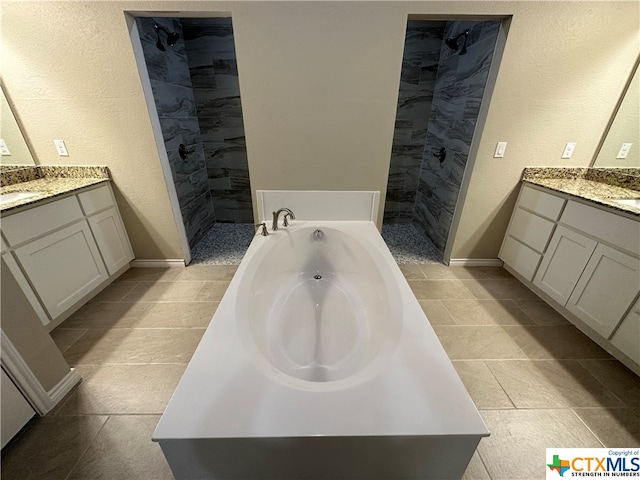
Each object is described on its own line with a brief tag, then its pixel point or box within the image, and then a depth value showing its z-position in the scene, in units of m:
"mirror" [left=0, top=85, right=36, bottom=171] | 1.76
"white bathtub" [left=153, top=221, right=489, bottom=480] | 0.69
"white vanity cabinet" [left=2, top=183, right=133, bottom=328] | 1.45
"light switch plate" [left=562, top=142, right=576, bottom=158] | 1.94
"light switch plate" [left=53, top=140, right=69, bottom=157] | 1.89
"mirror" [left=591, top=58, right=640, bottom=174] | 1.77
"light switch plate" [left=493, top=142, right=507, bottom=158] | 1.95
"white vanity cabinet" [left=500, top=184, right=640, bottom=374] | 1.36
